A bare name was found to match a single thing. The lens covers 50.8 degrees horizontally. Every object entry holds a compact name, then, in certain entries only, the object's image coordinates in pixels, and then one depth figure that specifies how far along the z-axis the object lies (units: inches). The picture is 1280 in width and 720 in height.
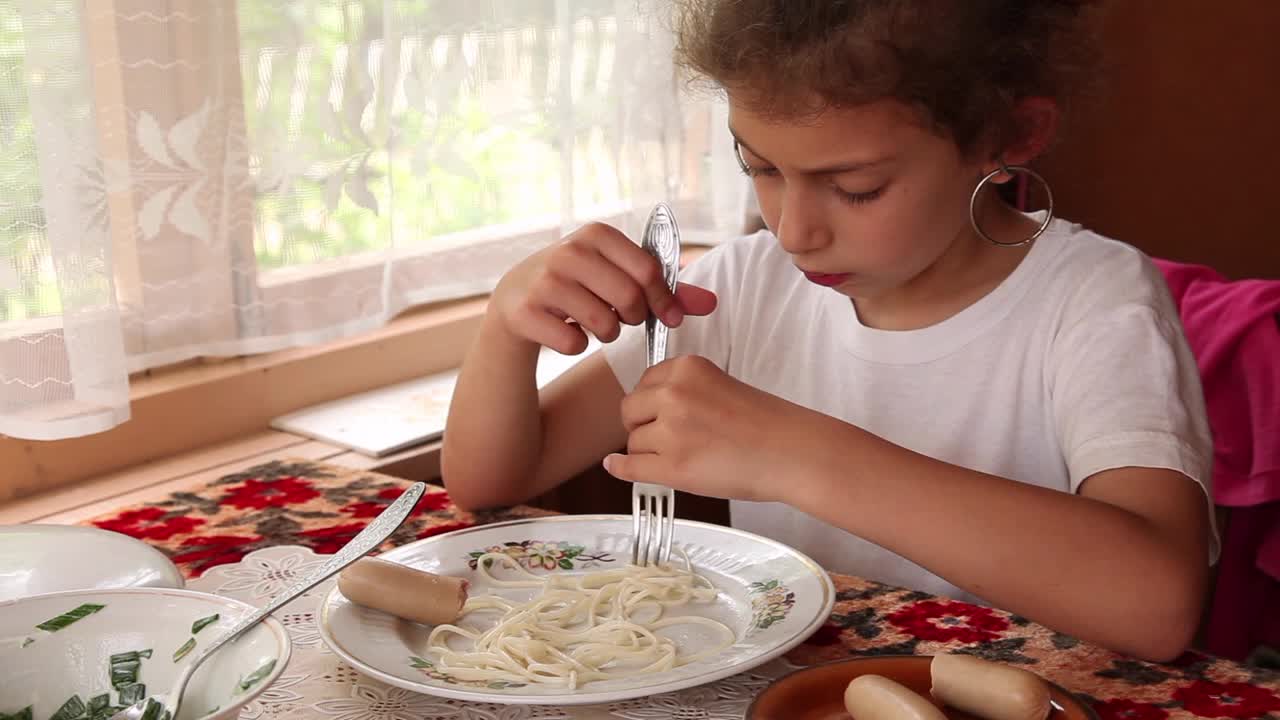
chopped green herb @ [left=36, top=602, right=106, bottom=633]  28.4
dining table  31.4
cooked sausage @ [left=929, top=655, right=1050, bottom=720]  28.0
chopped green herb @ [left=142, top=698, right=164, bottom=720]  27.3
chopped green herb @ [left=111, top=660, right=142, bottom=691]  28.1
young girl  35.6
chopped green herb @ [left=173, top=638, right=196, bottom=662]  27.9
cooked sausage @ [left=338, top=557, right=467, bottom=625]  34.6
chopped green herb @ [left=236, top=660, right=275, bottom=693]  25.8
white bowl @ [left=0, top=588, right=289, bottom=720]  27.4
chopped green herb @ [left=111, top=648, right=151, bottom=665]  28.3
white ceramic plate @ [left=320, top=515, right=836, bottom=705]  30.5
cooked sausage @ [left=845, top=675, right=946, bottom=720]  27.2
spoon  27.2
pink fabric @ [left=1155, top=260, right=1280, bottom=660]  60.2
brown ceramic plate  28.5
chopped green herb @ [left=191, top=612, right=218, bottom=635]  28.2
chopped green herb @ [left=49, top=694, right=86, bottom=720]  27.9
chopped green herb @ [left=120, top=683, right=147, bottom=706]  27.9
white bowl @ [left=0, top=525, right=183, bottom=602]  35.6
